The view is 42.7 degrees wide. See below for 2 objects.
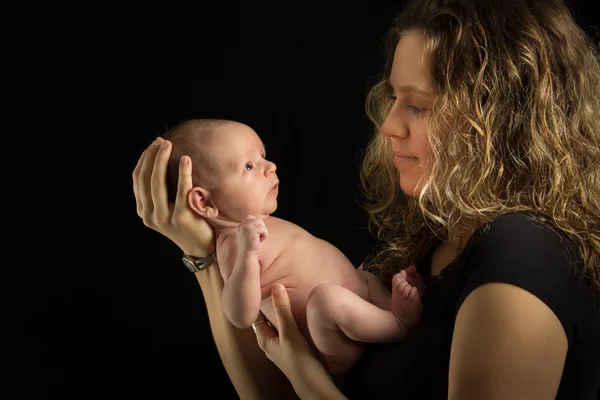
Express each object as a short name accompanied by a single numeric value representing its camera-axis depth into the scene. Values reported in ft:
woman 4.91
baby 5.89
